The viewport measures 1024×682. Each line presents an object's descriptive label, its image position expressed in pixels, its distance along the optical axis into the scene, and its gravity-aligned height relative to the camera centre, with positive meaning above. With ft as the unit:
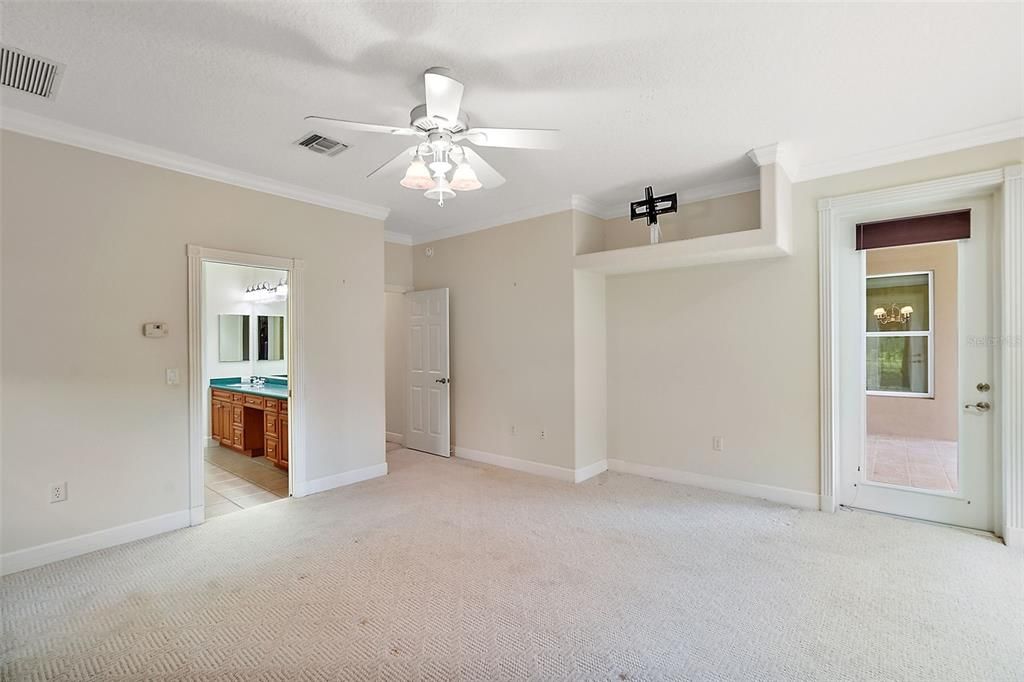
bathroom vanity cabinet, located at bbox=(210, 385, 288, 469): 16.61 -3.10
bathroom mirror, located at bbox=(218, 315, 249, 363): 21.24 +0.07
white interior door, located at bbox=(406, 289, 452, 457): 18.35 -1.33
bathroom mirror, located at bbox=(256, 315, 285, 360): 21.98 +0.21
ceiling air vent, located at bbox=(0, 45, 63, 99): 7.45 +4.37
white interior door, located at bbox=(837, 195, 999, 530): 11.01 -1.43
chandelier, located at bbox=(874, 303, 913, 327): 12.03 +0.60
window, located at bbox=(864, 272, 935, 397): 11.84 +0.08
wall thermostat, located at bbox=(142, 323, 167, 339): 10.99 +0.25
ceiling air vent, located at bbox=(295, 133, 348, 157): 10.44 +4.37
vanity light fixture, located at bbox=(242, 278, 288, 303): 21.12 +2.13
